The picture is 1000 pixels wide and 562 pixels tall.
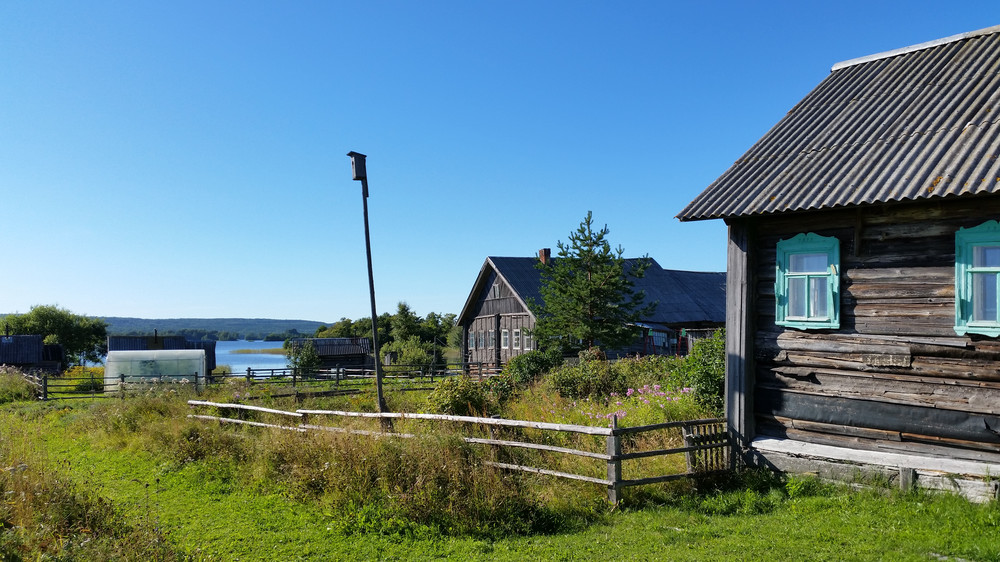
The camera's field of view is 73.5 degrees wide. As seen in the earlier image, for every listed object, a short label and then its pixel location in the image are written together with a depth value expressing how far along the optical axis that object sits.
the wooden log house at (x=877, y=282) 8.85
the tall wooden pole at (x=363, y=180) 13.38
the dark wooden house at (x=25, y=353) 54.53
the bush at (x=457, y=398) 12.98
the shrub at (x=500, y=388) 16.64
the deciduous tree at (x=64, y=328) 84.44
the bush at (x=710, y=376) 11.97
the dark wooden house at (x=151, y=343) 56.09
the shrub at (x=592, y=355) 20.23
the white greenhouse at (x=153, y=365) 34.41
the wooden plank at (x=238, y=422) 12.00
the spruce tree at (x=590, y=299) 26.47
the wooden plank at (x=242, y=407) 12.77
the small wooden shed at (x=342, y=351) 51.41
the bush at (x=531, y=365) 20.70
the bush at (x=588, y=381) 16.38
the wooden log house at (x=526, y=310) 32.69
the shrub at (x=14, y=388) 28.30
